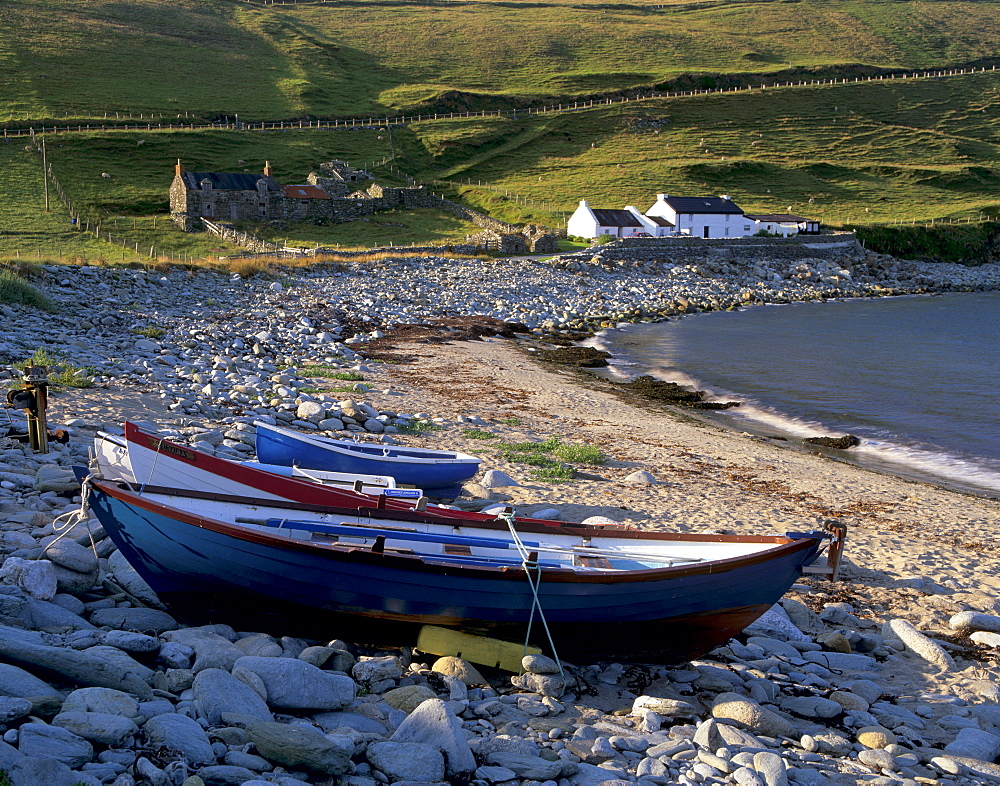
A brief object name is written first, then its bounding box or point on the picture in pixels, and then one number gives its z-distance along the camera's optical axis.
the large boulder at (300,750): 5.81
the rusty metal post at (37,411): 11.66
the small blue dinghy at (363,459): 13.73
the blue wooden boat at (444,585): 8.10
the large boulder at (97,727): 5.43
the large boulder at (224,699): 6.24
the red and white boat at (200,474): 10.33
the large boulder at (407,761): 6.06
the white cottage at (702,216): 74.00
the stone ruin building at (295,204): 63.47
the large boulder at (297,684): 6.76
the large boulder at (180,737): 5.57
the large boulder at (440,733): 6.29
